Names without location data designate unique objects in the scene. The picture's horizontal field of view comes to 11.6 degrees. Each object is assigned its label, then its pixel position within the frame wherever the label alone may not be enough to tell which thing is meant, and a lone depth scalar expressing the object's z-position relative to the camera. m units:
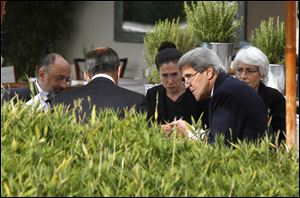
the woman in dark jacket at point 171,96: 9.24
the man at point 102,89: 7.53
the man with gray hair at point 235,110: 6.98
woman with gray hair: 8.95
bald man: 9.45
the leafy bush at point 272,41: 10.71
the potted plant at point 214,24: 10.33
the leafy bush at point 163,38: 10.19
